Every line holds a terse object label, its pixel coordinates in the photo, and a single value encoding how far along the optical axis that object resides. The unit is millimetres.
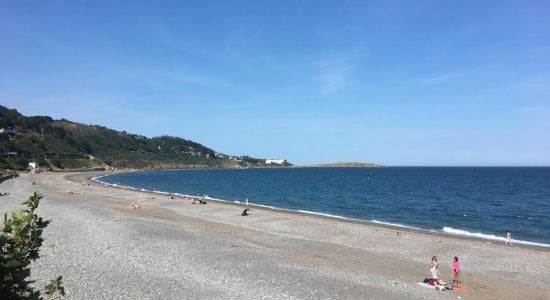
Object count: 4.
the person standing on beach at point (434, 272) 18559
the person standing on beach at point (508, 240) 31105
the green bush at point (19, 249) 4062
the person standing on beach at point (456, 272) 18888
